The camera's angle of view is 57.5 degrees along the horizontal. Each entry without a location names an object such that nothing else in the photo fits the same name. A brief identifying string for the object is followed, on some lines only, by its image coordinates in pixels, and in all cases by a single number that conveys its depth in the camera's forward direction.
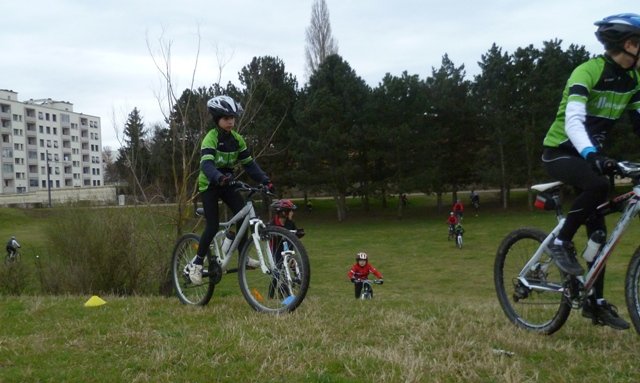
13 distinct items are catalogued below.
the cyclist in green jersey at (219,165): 6.09
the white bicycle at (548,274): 3.87
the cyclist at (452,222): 34.72
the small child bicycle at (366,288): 14.99
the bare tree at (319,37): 62.81
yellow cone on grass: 6.74
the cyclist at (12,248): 18.34
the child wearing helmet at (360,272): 15.30
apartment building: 101.62
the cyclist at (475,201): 52.59
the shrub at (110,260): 16.42
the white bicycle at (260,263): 5.52
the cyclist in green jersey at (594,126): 3.89
